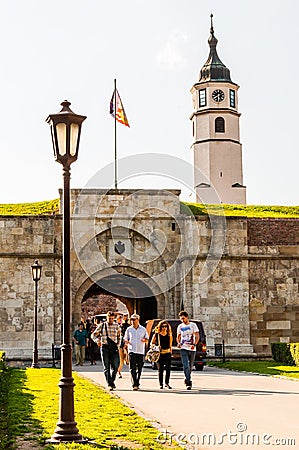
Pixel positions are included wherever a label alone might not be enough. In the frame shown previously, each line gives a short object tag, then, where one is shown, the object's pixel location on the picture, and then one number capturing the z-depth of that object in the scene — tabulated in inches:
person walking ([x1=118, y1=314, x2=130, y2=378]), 707.8
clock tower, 2418.8
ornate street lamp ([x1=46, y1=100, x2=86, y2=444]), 355.3
